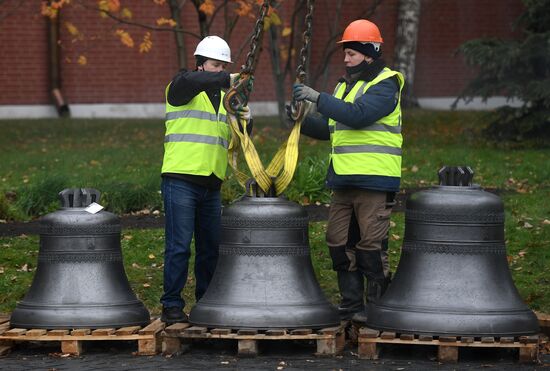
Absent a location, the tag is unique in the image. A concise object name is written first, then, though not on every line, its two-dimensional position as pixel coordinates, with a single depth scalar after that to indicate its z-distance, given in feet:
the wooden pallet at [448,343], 49.85
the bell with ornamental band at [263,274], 51.44
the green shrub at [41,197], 83.46
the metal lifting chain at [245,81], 50.93
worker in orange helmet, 52.19
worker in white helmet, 53.93
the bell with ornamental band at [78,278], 52.75
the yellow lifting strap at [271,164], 53.06
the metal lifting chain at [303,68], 51.42
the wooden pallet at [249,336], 50.70
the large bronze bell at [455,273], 50.70
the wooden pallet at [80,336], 51.57
